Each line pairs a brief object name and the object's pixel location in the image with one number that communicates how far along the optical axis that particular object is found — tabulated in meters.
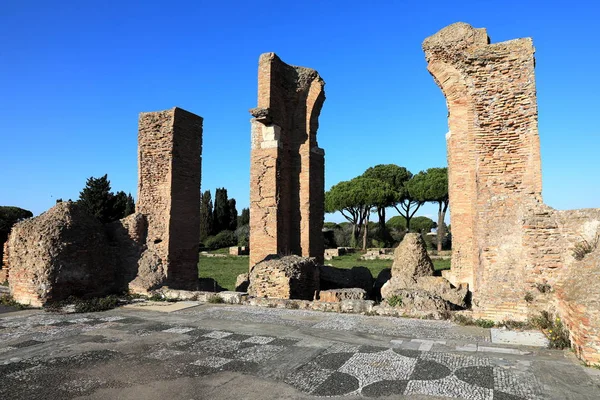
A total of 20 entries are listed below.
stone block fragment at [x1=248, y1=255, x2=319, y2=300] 9.11
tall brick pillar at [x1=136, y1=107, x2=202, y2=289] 10.27
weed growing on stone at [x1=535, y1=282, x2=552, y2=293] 6.14
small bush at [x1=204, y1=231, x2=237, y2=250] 40.09
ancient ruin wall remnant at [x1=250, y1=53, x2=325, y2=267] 11.67
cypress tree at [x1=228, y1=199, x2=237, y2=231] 50.14
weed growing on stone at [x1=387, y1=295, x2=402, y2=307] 7.47
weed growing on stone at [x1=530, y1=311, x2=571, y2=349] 4.95
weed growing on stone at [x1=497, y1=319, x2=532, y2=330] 6.01
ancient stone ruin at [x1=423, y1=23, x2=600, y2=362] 6.21
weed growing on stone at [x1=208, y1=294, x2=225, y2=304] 8.61
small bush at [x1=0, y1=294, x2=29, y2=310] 8.13
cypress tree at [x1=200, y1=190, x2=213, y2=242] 45.08
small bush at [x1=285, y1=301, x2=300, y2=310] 7.92
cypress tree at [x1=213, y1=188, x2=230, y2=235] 48.82
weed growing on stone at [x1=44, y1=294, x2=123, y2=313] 7.76
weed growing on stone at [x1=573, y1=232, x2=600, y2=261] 5.56
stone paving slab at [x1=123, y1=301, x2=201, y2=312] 7.92
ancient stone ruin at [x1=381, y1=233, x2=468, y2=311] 7.26
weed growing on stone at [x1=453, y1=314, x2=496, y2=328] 6.21
